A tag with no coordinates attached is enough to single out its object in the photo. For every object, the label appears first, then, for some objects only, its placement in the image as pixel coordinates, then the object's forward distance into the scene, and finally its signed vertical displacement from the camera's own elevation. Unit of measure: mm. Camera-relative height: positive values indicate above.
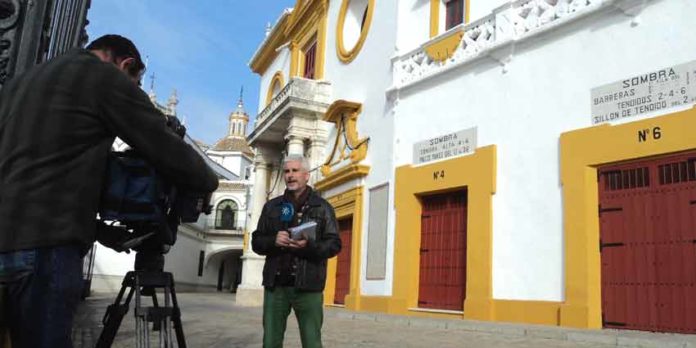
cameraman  1847 +343
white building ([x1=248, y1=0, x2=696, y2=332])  8102 +2161
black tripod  2230 -134
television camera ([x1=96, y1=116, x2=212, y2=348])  2059 +167
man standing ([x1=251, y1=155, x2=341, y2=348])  3854 +160
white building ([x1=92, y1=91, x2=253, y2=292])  39025 +2278
